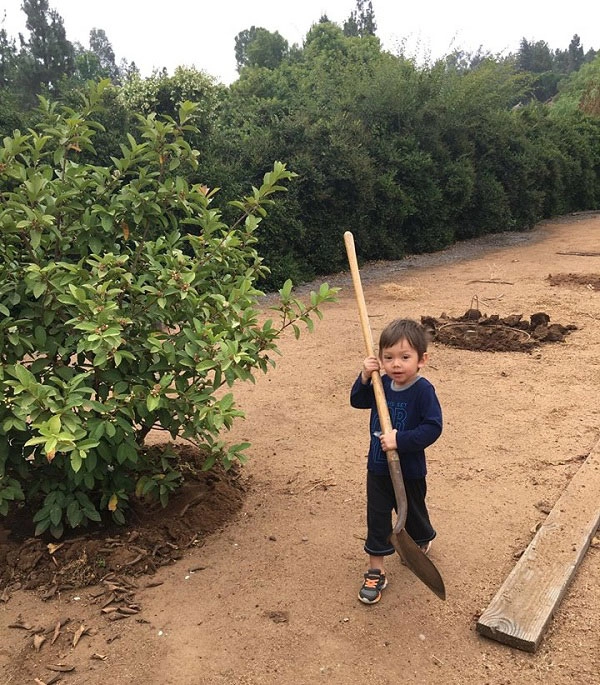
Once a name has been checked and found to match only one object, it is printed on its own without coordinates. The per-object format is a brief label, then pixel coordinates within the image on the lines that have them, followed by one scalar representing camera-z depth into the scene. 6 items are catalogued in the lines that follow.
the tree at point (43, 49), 30.06
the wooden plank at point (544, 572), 2.52
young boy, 2.71
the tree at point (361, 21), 60.16
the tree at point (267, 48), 42.93
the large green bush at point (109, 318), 2.72
